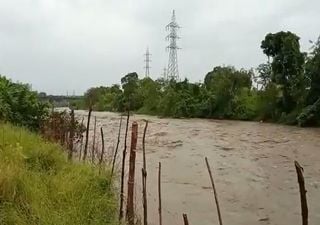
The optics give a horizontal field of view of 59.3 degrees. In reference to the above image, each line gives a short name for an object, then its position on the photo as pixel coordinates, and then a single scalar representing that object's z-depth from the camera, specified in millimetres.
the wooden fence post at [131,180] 3046
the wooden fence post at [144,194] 2711
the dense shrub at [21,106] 7159
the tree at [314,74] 15869
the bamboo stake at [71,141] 5107
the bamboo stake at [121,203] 3275
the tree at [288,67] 16759
